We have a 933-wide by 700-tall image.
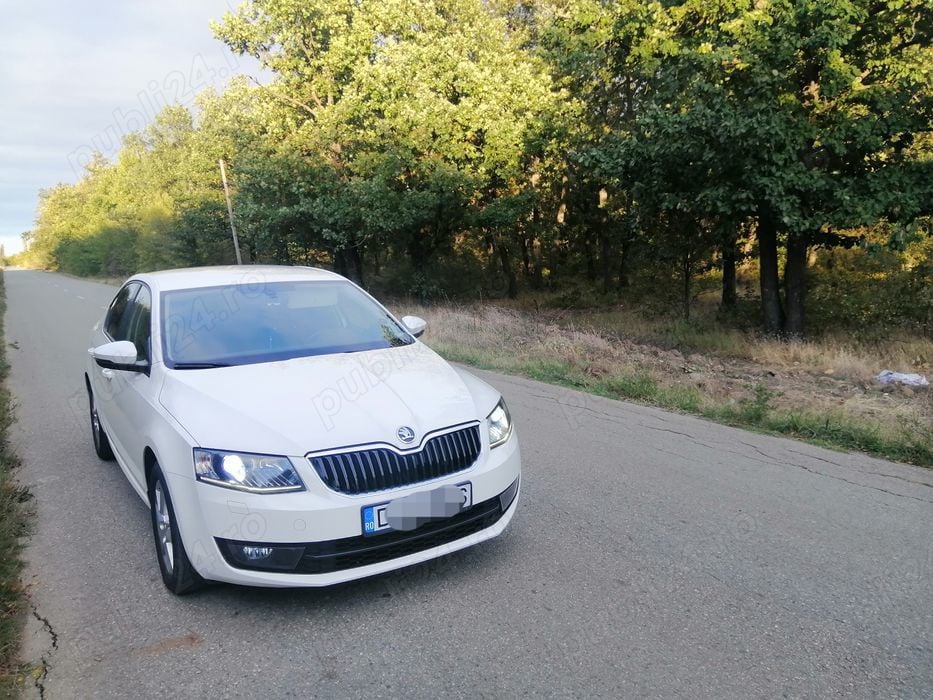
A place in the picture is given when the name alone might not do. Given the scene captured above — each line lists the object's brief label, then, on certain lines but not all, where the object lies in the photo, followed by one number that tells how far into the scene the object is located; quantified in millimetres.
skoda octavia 3121
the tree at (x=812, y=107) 11633
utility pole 30031
